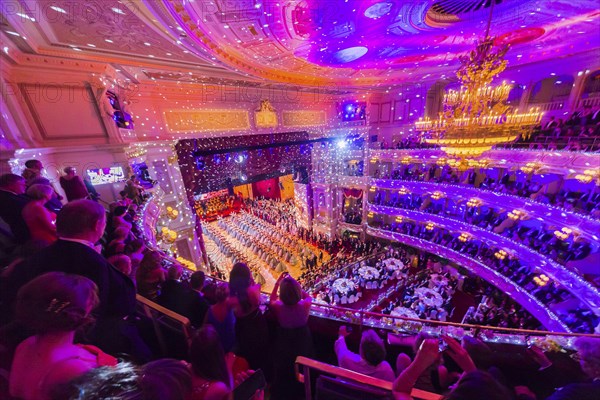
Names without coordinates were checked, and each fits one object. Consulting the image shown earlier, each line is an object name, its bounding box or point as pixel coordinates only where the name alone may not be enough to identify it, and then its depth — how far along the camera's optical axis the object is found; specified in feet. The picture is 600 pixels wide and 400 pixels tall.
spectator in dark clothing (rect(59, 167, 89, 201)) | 14.52
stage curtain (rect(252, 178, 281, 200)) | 87.76
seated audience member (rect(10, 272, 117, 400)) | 3.41
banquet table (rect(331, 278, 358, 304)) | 36.35
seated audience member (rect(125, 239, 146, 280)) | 11.56
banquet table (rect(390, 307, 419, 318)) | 31.12
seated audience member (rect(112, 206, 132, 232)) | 13.18
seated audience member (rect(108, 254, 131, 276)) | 9.03
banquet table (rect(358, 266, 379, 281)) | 40.32
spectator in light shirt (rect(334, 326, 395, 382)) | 6.59
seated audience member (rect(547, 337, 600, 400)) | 6.54
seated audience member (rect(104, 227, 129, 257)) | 11.28
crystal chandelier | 14.88
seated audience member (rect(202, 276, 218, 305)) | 9.99
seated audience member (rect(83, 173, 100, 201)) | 17.90
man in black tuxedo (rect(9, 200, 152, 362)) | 5.08
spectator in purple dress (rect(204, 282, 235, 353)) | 7.84
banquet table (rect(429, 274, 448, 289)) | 38.27
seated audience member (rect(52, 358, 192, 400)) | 3.11
